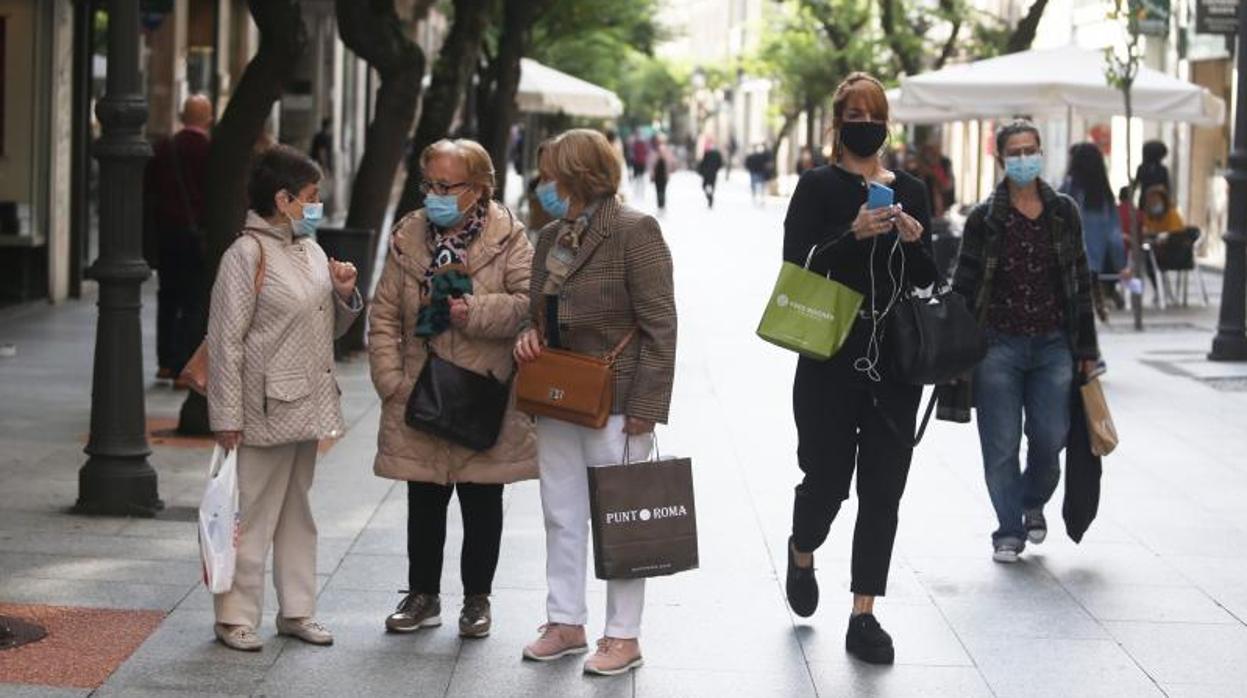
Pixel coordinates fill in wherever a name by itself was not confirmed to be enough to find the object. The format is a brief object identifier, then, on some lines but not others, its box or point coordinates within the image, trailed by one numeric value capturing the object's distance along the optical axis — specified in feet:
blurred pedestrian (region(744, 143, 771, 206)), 194.08
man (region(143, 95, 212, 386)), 47.11
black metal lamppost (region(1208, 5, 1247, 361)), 58.54
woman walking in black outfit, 23.80
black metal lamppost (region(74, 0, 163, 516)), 31.96
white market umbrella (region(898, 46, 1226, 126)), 71.56
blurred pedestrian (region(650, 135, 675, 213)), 167.53
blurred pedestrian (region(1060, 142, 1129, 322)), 56.70
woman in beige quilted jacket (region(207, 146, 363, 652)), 23.54
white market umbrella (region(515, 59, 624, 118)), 115.03
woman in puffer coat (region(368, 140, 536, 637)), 23.91
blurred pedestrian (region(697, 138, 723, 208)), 180.45
